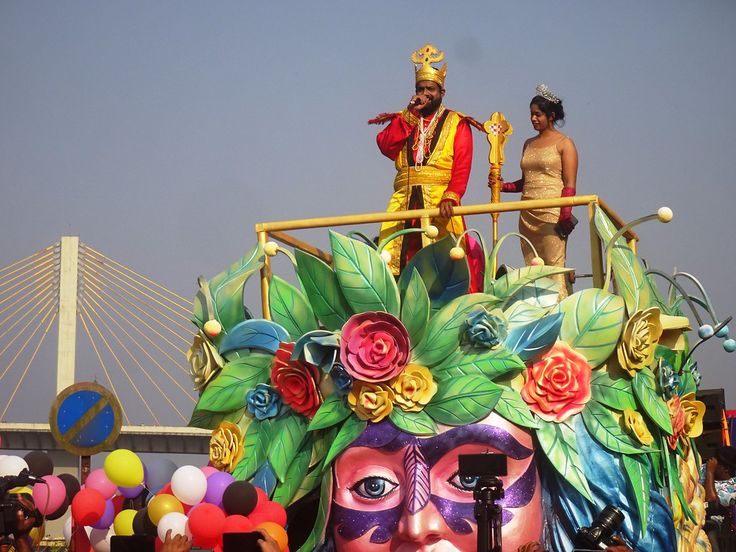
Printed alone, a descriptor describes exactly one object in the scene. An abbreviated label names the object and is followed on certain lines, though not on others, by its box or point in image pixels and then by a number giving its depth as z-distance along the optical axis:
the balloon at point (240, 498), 8.55
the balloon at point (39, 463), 10.30
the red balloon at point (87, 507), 9.66
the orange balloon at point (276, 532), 8.34
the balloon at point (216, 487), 9.06
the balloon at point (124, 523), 9.44
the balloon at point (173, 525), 8.57
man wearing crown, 10.98
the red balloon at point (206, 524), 8.44
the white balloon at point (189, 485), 9.00
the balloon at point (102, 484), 9.92
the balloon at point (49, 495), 9.77
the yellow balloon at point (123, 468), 9.62
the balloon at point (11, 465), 9.69
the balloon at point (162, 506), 8.87
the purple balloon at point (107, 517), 10.03
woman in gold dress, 10.87
